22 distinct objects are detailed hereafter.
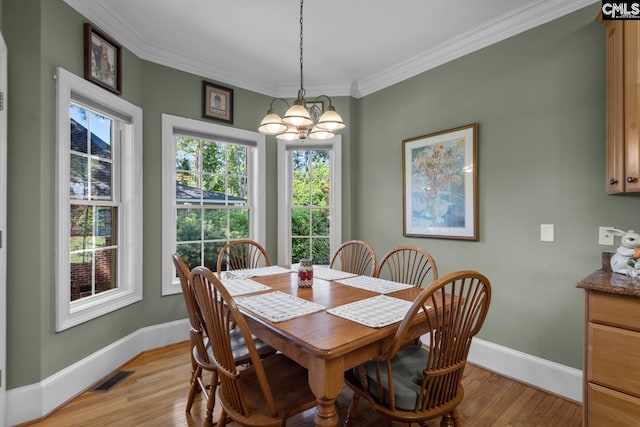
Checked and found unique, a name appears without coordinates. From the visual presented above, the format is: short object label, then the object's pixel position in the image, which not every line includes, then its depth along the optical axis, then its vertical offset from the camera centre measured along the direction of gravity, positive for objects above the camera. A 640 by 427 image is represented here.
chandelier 1.90 +0.56
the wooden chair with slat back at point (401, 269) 2.38 -0.55
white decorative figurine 1.68 -0.23
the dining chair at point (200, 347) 1.62 -0.74
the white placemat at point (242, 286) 1.90 -0.46
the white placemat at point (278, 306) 1.46 -0.46
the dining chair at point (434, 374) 1.24 -0.66
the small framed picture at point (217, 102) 3.18 +1.12
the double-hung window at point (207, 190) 3.00 +0.23
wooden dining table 1.14 -0.50
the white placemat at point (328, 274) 2.31 -0.46
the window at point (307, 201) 3.64 +0.13
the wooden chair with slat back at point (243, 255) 2.84 -0.40
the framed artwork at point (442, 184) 2.68 +0.25
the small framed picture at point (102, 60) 2.27 +1.14
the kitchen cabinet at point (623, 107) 1.63 +0.56
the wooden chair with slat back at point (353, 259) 2.84 -0.44
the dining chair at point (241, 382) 1.20 -0.72
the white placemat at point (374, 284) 1.96 -0.47
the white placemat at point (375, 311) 1.39 -0.47
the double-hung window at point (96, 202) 2.11 +0.08
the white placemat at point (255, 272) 2.35 -0.46
